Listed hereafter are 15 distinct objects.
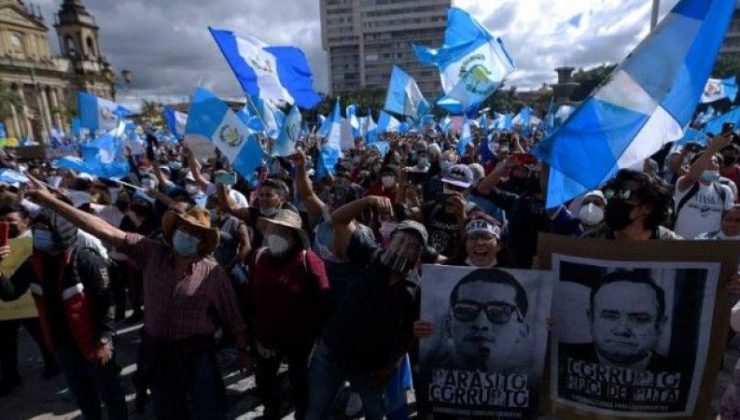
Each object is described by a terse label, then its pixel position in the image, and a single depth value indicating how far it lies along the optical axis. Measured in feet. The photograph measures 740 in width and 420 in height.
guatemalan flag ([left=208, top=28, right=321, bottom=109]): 18.19
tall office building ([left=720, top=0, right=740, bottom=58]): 224.53
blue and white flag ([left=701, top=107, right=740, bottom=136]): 32.17
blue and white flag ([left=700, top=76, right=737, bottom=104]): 46.34
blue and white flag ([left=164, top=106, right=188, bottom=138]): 42.39
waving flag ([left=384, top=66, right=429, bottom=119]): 40.06
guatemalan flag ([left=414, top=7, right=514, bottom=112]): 25.12
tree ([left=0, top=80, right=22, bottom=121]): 115.96
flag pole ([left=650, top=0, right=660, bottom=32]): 33.50
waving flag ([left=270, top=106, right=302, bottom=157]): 18.22
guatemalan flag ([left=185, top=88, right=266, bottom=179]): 18.72
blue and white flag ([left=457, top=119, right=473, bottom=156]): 40.13
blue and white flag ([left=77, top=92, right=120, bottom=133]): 39.17
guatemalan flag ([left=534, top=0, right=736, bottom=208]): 8.03
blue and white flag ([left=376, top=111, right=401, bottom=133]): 47.96
